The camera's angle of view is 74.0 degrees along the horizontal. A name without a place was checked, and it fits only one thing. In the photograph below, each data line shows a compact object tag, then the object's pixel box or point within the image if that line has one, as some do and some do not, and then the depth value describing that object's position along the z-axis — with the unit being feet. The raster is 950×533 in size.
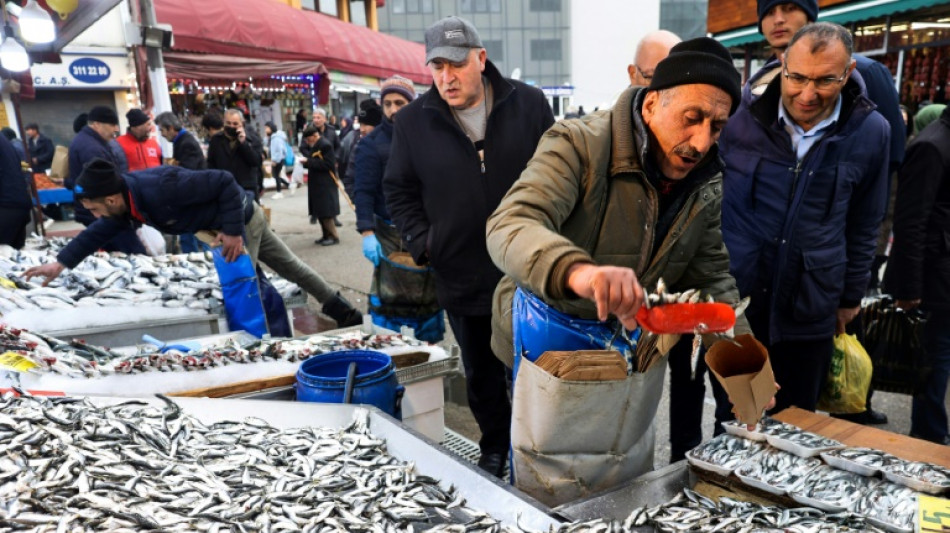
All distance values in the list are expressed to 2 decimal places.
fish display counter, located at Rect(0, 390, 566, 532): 6.87
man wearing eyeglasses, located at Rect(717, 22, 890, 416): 9.77
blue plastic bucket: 10.90
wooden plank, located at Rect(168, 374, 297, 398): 11.24
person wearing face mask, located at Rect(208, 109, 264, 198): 31.73
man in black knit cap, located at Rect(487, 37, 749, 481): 6.33
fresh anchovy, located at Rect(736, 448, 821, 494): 6.95
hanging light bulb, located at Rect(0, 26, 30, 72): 23.04
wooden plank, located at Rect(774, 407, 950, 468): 7.27
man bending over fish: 15.30
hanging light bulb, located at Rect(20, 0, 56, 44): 22.52
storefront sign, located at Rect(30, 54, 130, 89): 48.44
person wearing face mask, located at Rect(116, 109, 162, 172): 28.30
